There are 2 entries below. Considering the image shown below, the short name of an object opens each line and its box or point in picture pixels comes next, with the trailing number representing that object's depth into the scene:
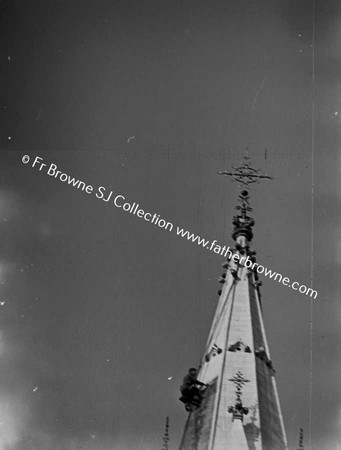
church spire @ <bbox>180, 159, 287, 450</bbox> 26.80
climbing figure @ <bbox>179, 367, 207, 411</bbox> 25.92
